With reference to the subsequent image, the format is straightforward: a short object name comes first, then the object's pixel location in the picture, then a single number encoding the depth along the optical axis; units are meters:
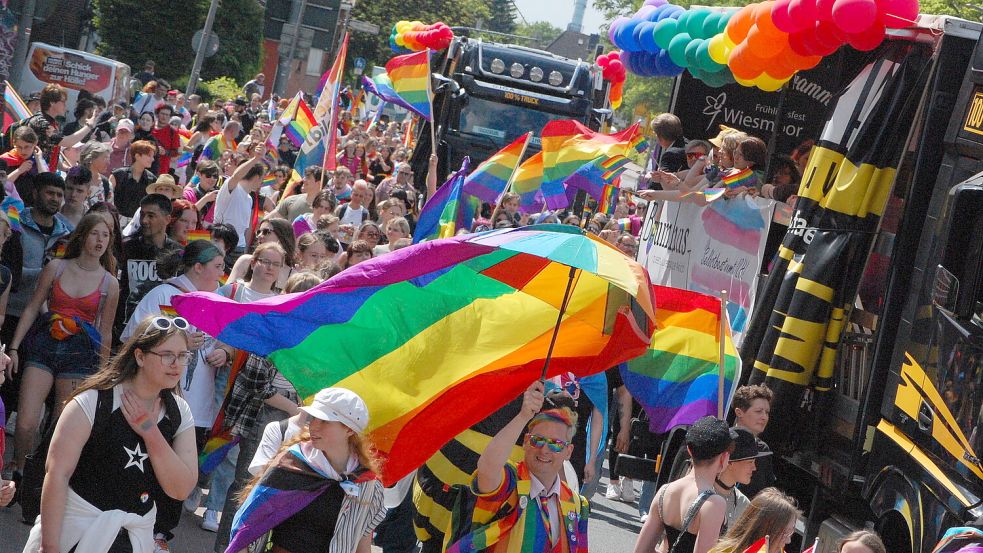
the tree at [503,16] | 141.11
